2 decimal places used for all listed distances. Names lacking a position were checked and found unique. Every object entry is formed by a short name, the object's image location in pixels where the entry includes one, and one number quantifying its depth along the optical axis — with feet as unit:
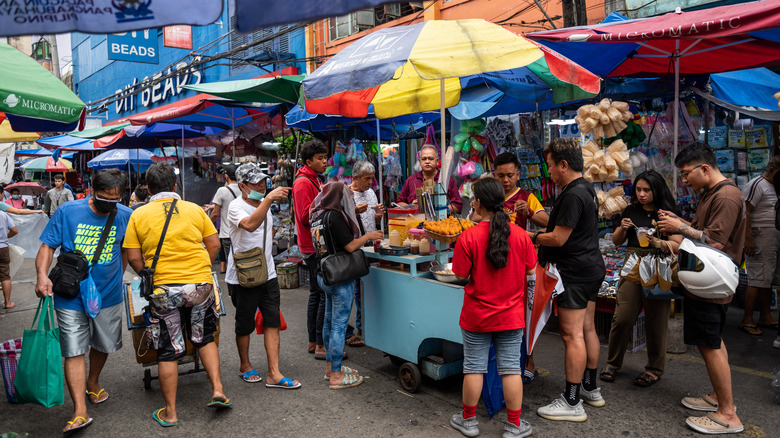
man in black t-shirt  12.17
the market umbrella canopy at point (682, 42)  12.78
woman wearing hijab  13.71
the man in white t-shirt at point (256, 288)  14.28
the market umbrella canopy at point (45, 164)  66.49
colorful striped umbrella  12.94
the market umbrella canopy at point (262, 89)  24.13
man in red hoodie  16.19
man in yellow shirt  12.34
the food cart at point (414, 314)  13.32
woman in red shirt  11.05
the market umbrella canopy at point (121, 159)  49.71
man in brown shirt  11.65
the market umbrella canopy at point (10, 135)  22.34
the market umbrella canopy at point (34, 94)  13.21
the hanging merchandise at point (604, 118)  16.87
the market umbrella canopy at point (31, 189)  66.20
